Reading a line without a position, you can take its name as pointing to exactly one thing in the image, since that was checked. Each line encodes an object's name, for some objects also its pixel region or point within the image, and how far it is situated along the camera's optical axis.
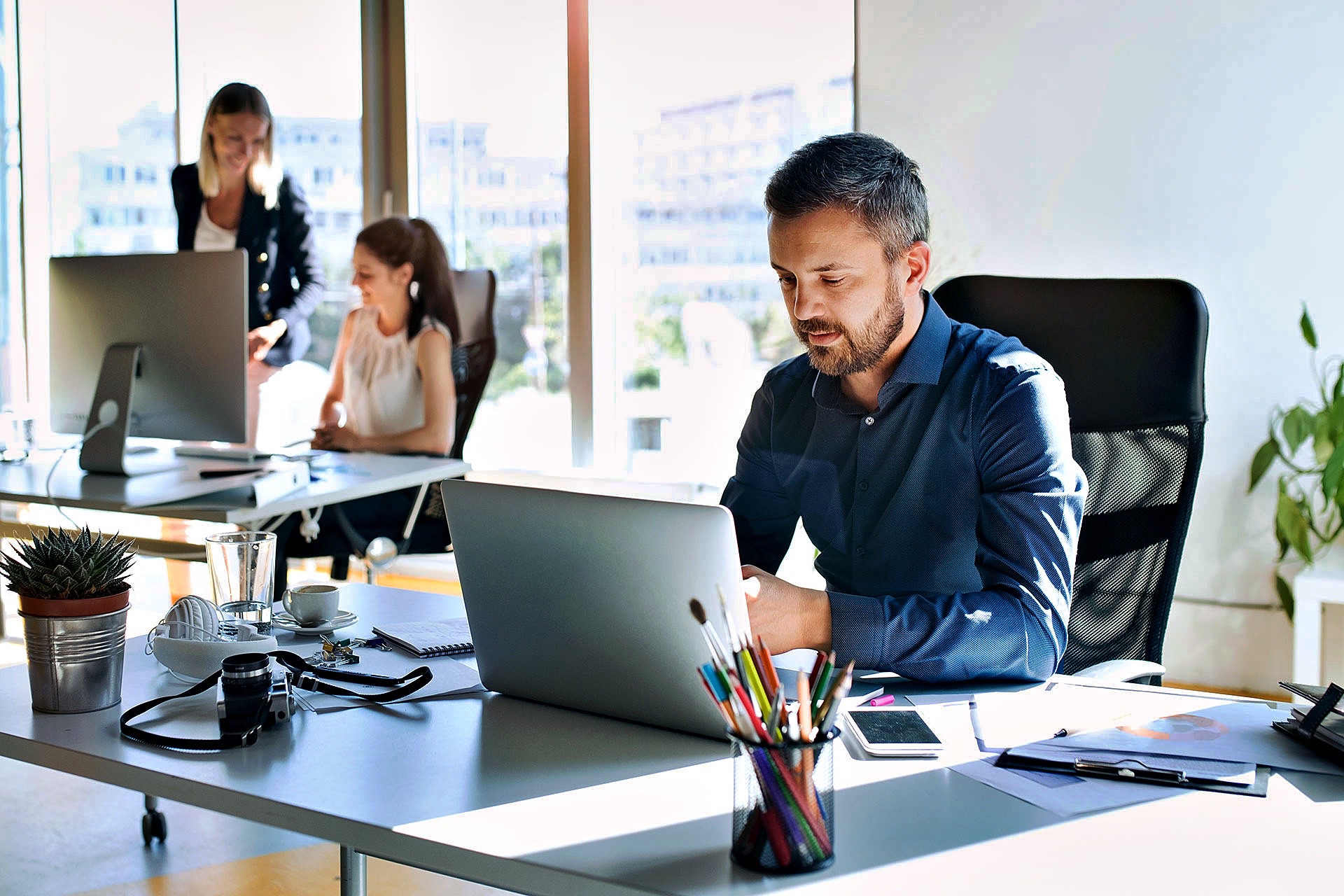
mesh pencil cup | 0.83
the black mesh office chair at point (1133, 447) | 1.70
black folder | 1.07
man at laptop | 1.36
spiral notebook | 1.42
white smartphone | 1.08
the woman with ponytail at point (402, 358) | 3.42
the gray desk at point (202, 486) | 2.47
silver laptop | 1.03
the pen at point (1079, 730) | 1.11
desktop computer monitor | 2.63
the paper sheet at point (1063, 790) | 0.97
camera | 1.12
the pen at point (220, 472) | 2.77
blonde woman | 4.26
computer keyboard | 3.05
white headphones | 1.29
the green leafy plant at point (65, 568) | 1.21
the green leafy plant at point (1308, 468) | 2.96
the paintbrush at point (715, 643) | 0.87
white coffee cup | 1.52
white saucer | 1.51
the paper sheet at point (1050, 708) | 1.13
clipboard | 1.01
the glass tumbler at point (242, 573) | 1.46
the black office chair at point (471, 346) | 3.42
